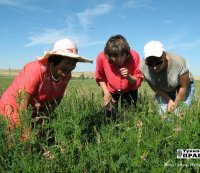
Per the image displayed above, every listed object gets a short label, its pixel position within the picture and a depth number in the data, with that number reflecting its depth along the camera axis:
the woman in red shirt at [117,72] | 3.08
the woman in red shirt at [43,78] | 2.35
